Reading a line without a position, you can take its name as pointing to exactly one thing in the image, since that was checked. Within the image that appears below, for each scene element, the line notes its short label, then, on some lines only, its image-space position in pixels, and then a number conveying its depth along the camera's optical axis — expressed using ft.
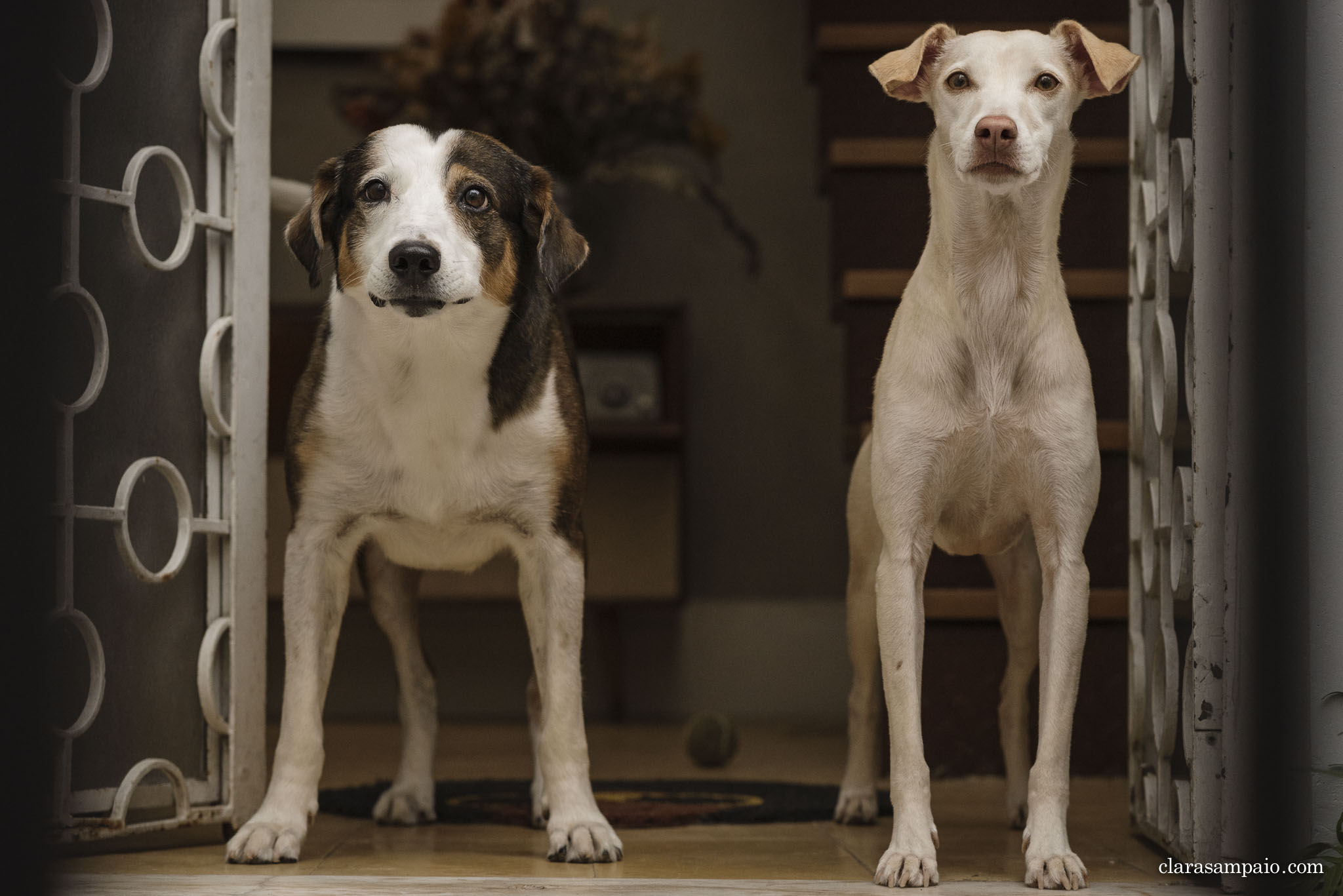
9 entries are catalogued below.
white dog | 6.82
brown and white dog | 7.54
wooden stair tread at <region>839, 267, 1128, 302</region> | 10.96
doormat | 8.96
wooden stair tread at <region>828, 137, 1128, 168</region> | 11.40
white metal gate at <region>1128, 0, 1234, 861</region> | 6.57
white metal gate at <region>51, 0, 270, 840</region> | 7.52
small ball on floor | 11.99
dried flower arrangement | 15.90
